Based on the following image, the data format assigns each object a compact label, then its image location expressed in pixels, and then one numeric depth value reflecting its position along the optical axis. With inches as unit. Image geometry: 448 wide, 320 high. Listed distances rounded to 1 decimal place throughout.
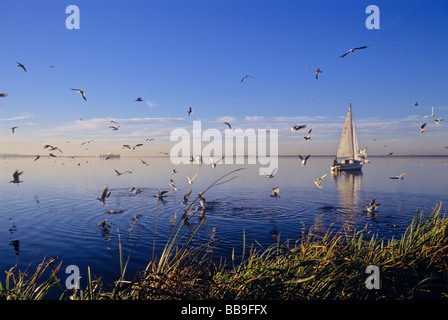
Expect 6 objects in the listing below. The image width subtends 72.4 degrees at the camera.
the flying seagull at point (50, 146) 855.9
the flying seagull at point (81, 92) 704.2
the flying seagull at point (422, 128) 908.8
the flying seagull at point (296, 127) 695.7
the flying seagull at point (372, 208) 856.3
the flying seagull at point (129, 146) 899.4
